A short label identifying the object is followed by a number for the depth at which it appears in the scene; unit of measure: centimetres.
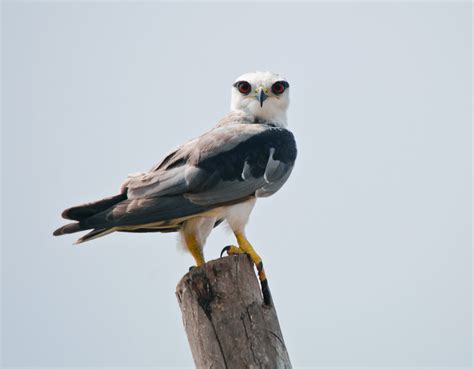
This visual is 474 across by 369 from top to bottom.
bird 1273
